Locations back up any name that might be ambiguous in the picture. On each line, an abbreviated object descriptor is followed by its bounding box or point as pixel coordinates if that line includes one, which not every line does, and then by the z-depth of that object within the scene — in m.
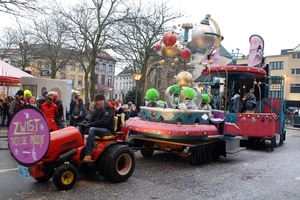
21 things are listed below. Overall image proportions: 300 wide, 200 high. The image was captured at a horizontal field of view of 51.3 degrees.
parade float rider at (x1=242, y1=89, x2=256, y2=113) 10.91
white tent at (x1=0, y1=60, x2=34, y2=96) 14.45
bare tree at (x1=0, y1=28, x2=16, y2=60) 31.96
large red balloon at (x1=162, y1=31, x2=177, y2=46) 8.26
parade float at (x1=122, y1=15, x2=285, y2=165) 7.48
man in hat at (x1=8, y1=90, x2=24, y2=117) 9.41
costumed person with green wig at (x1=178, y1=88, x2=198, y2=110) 7.71
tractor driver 5.64
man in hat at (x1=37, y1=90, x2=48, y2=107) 9.04
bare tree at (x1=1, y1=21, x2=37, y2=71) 30.48
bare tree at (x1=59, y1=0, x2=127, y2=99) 21.61
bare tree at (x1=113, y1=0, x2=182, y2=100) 21.99
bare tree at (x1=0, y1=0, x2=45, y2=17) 10.97
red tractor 4.60
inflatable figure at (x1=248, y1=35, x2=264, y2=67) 12.32
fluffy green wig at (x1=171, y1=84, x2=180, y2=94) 8.40
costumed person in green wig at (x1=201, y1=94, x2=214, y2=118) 8.44
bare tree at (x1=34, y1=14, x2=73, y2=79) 23.30
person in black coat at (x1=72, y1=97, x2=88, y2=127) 10.34
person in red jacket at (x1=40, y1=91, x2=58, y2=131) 7.93
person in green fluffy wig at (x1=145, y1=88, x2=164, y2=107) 8.80
